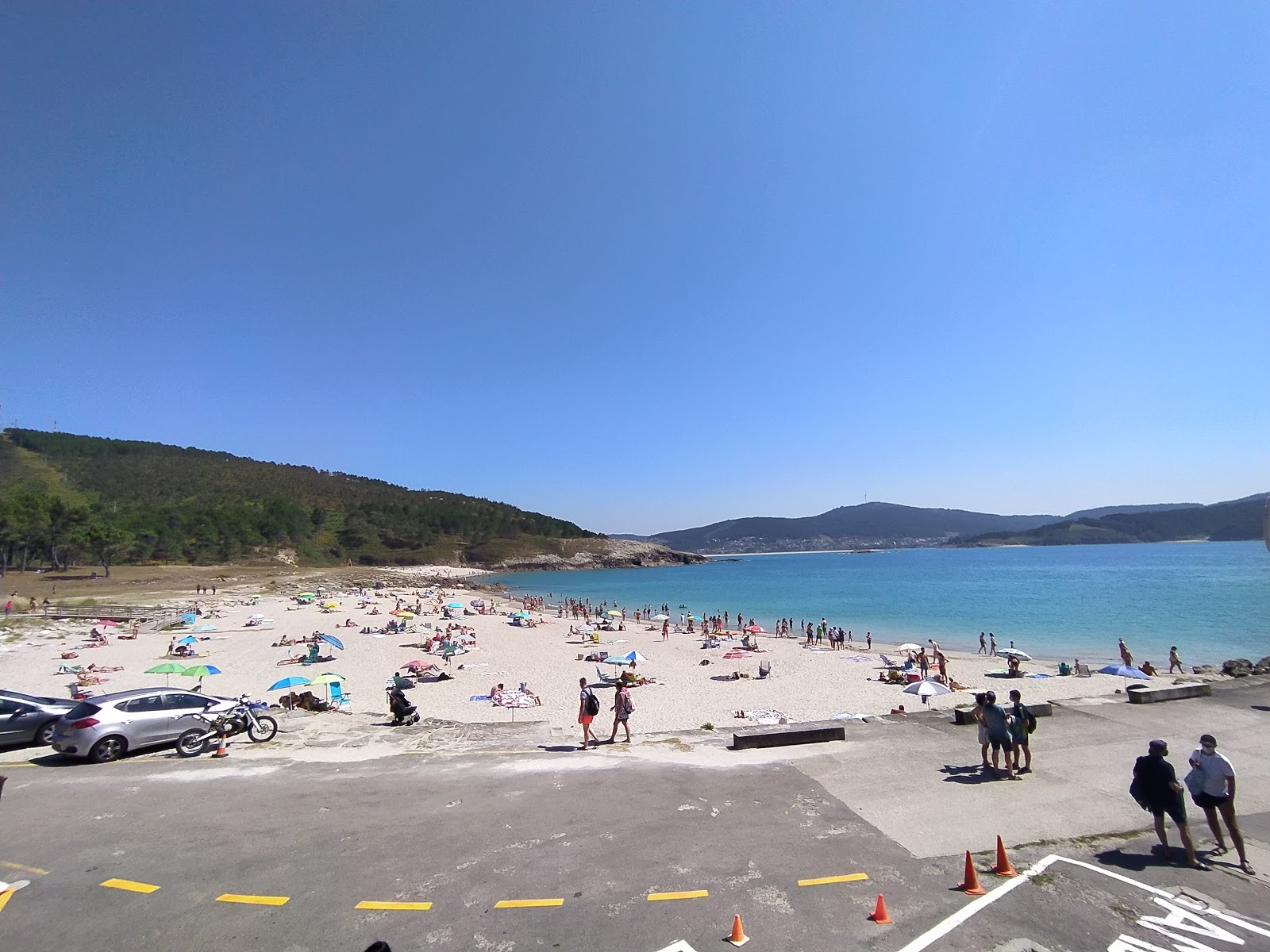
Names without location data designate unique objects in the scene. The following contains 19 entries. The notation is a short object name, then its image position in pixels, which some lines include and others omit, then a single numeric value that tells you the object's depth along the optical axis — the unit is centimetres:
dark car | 1381
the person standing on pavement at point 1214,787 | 734
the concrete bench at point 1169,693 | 1474
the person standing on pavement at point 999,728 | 1011
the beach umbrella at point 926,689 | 1991
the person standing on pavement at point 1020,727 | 1014
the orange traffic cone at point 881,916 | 600
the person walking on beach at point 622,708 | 1357
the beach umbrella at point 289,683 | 1925
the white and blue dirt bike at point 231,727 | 1350
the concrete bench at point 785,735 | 1221
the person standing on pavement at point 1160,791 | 728
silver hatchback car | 1245
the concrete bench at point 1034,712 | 1344
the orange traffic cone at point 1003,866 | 699
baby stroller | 1548
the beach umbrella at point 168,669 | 1864
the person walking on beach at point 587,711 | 1313
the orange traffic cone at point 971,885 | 655
